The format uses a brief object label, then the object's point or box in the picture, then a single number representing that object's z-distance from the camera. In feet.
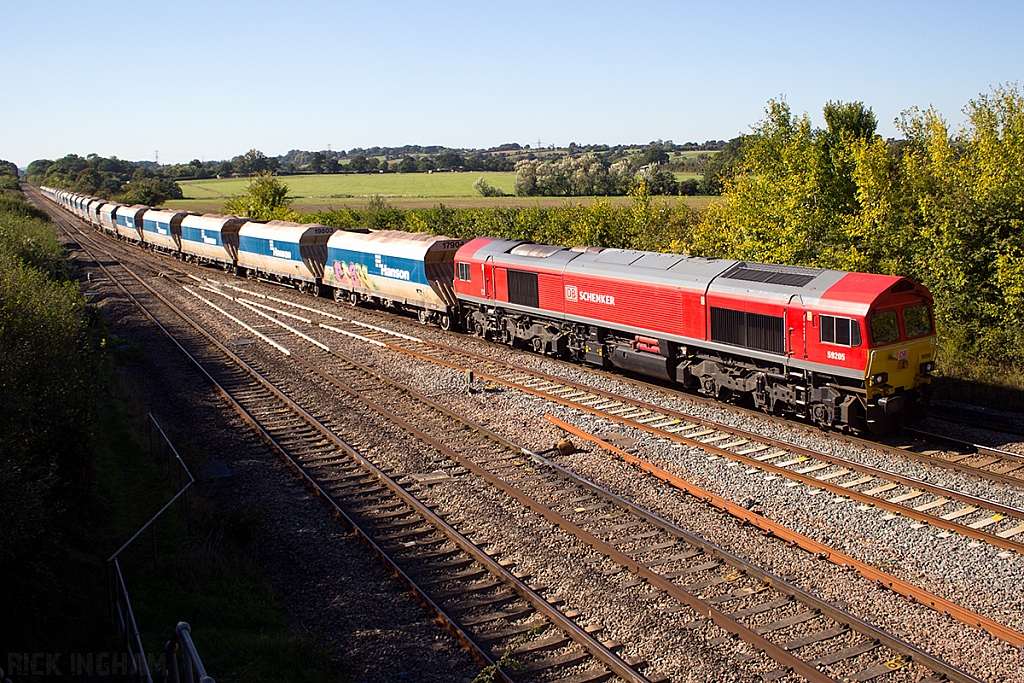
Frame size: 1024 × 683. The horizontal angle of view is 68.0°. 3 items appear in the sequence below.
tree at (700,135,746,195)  257.63
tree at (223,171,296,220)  240.03
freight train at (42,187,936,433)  52.49
